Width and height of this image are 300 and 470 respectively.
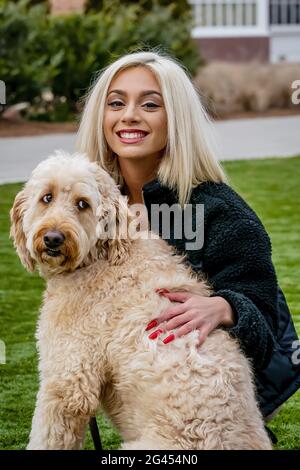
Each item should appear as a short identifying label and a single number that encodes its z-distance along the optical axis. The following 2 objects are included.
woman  3.83
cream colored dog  3.25
